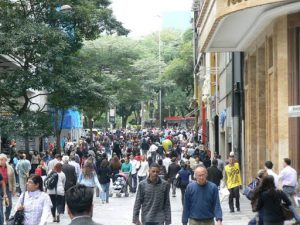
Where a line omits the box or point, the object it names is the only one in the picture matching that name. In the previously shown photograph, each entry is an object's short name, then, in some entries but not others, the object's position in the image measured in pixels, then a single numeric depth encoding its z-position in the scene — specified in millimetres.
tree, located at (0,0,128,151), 26562
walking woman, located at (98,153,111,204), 21828
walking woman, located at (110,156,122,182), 24731
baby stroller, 24875
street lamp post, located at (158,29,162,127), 92194
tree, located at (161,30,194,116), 68938
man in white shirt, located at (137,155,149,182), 24772
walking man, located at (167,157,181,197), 23053
